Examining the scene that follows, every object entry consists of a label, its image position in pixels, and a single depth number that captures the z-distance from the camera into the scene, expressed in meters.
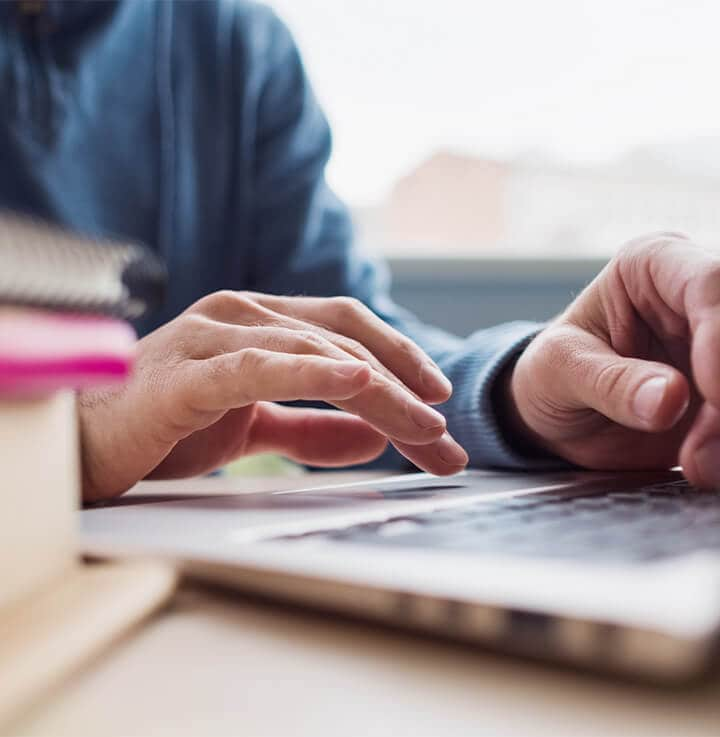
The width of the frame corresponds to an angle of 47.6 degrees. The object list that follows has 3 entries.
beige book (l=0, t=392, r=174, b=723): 0.16
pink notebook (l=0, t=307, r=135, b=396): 0.18
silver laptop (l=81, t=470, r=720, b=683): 0.16
